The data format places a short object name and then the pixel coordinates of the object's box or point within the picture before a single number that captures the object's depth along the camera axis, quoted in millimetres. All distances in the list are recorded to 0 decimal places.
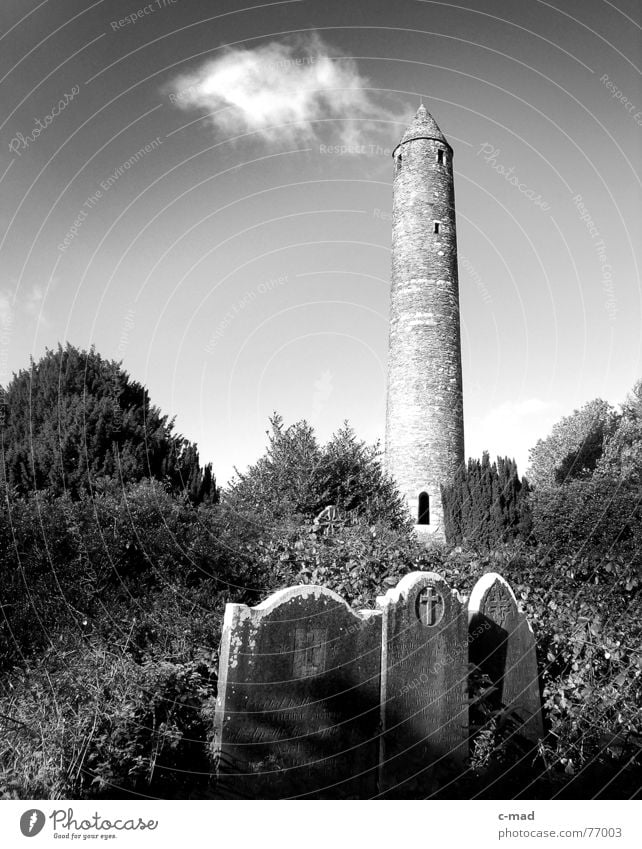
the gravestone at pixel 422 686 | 4465
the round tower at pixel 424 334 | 20188
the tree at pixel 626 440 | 29859
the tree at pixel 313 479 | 13039
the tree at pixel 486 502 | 16812
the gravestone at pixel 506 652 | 5117
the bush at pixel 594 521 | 7578
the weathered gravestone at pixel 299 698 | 3979
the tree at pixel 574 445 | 34375
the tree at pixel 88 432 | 14672
